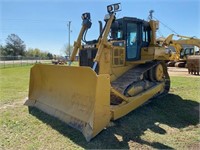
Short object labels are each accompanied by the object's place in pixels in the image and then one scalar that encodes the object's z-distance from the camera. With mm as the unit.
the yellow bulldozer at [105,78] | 4449
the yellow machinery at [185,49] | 9842
